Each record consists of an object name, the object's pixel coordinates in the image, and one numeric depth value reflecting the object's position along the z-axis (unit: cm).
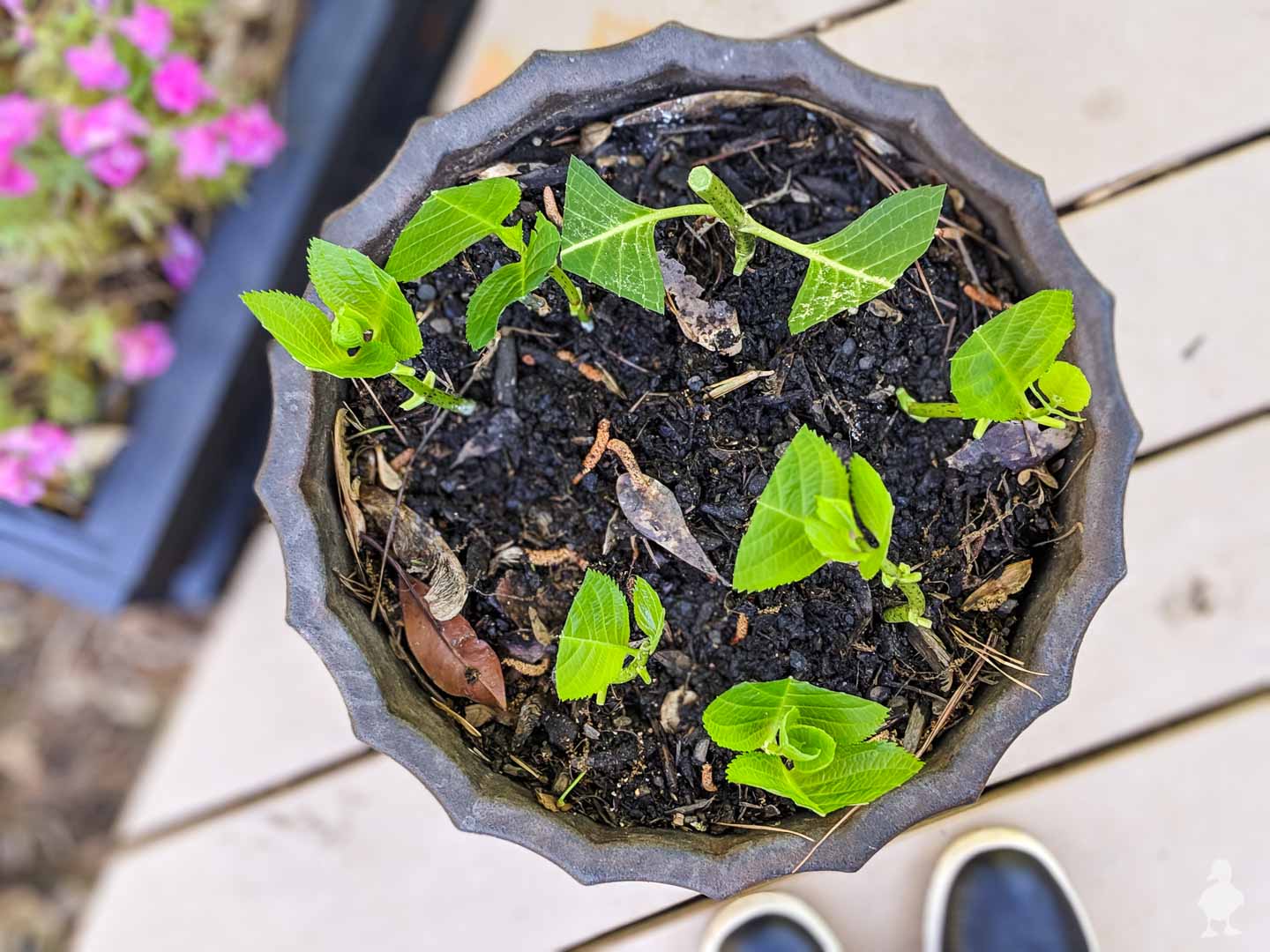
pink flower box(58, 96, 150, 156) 88
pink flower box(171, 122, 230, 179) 91
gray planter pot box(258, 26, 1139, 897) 61
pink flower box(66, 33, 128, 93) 87
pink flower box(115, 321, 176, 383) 101
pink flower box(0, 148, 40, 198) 92
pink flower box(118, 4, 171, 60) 85
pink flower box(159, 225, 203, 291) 102
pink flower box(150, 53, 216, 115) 89
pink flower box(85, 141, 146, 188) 92
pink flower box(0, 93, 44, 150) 90
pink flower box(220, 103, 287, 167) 91
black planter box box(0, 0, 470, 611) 98
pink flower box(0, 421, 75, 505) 96
